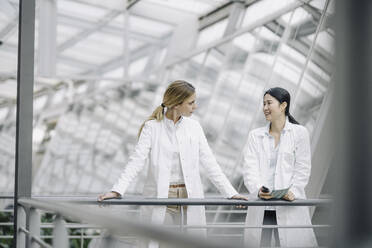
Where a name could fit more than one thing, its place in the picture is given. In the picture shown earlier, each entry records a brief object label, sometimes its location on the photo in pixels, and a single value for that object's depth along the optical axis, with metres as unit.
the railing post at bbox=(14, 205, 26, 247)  3.80
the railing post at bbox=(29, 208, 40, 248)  3.28
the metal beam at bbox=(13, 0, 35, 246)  4.00
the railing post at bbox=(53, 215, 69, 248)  2.61
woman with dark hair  3.97
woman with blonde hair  3.94
